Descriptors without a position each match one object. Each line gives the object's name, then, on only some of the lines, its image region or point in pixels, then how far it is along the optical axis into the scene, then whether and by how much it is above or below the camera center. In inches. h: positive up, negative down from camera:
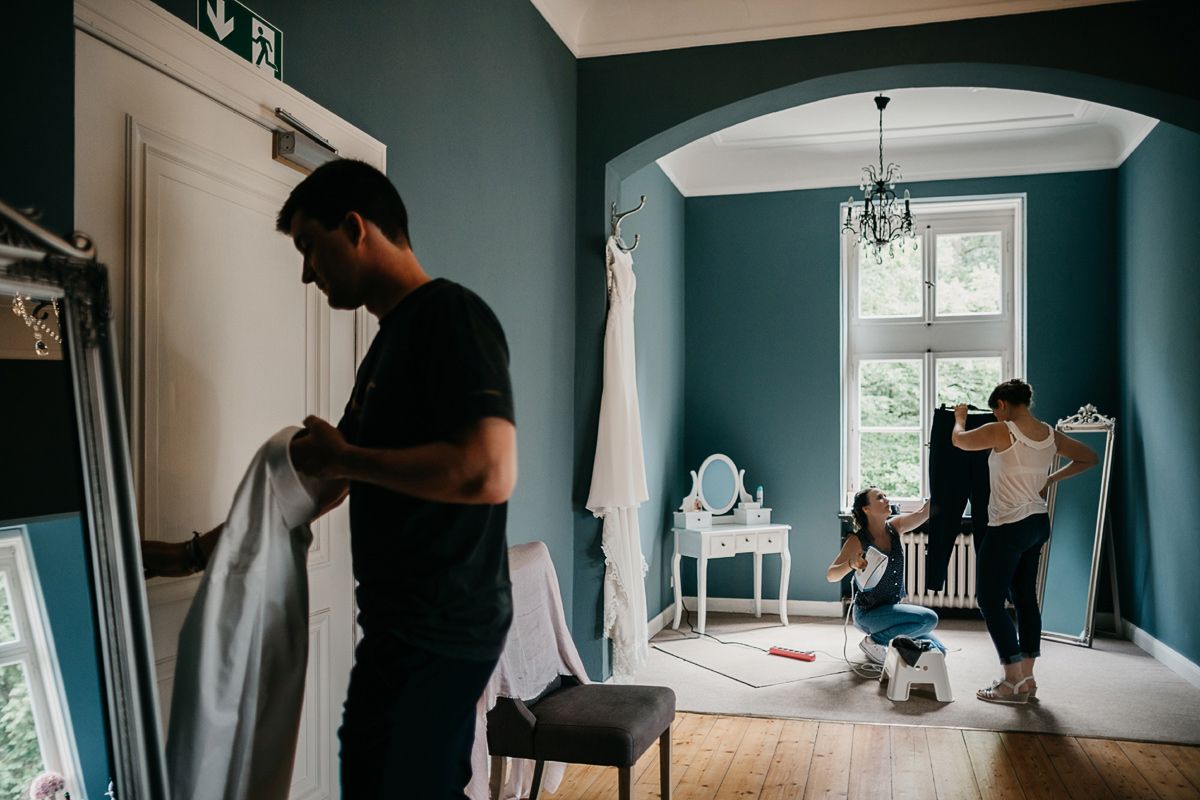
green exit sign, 77.9 +30.3
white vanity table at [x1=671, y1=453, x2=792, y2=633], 246.8 -32.7
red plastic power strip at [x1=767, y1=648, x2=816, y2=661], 217.2 -56.1
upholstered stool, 104.9 -35.6
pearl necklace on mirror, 50.3 +3.7
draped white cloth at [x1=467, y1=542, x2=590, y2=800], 105.7 -29.0
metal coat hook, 176.9 +31.2
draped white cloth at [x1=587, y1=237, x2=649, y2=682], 170.4 -14.8
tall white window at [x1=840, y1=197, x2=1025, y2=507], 269.3 +19.3
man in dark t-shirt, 53.3 -6.0
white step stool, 183.3 -51.0
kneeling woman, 195.0 -36.1
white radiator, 263.0 -46.6
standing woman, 183.2 -23.1
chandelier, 226.5 +46.7
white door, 68.0 +8.4
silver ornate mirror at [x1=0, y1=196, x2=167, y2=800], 48.8 -7.4
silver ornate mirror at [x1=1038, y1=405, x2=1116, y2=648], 239.1 -32.9
